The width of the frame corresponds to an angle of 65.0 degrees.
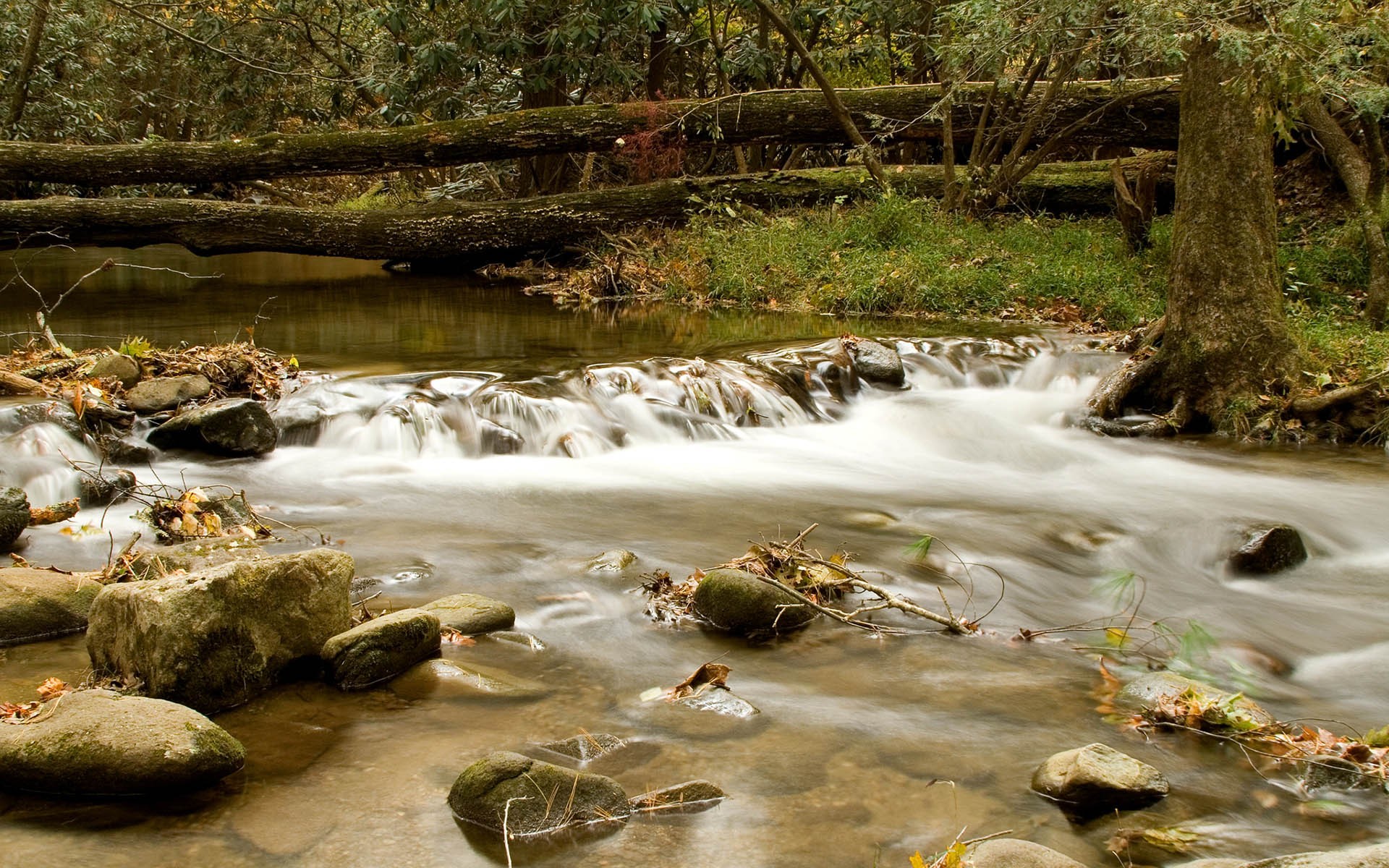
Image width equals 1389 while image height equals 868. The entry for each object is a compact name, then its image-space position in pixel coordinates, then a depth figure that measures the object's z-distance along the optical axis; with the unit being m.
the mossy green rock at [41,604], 4.41
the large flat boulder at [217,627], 3.74
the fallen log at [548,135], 15.75
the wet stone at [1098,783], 3.31
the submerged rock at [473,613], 4.65
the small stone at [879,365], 10.37
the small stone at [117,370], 8.18
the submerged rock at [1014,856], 2.80
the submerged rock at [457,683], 4.06
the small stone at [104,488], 6.48
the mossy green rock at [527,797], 3.12
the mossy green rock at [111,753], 3.16
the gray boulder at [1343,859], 2.48
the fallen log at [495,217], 16.05
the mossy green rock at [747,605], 4.75
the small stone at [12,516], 5.51
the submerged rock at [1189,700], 3.86
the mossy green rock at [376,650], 4.09
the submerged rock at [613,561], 5.62
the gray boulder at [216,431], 7.51
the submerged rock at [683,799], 3.28
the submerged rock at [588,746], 3.62
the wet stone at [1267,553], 6.07
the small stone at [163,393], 7.93
